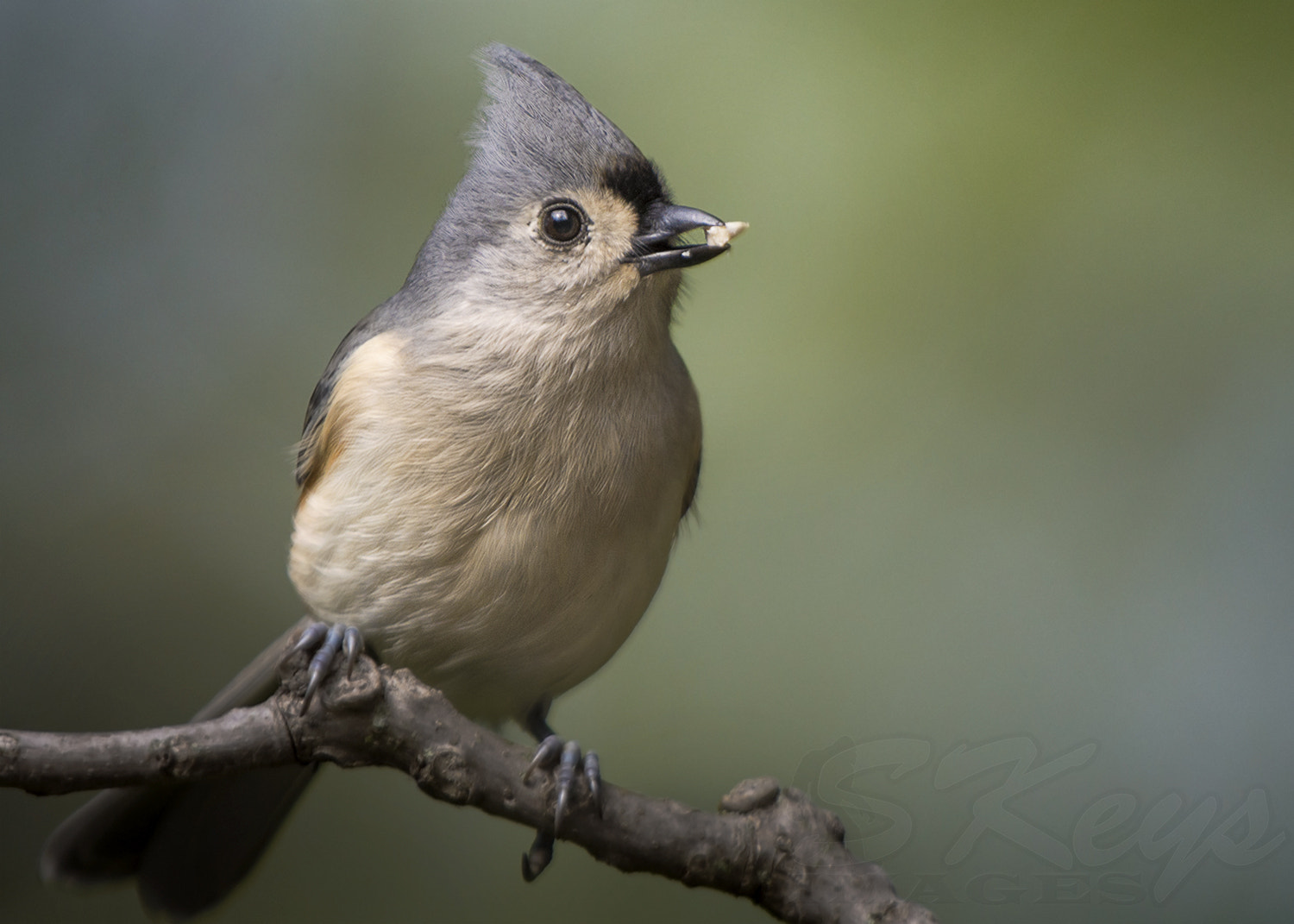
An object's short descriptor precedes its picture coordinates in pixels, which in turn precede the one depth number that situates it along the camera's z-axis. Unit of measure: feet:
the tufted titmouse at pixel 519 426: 7.41
